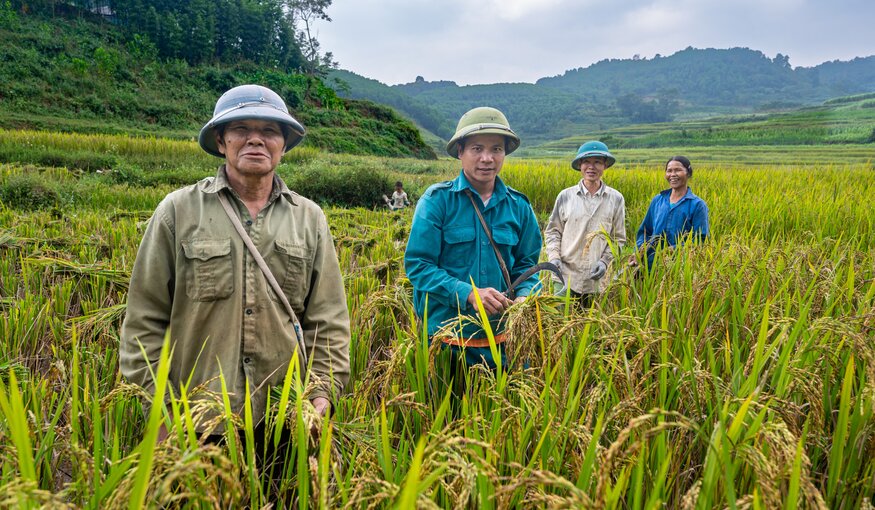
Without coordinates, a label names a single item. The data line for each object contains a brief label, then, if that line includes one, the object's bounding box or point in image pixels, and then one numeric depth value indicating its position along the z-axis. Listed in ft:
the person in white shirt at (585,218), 12.57
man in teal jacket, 7.24
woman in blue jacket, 12.84
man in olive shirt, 5.22
